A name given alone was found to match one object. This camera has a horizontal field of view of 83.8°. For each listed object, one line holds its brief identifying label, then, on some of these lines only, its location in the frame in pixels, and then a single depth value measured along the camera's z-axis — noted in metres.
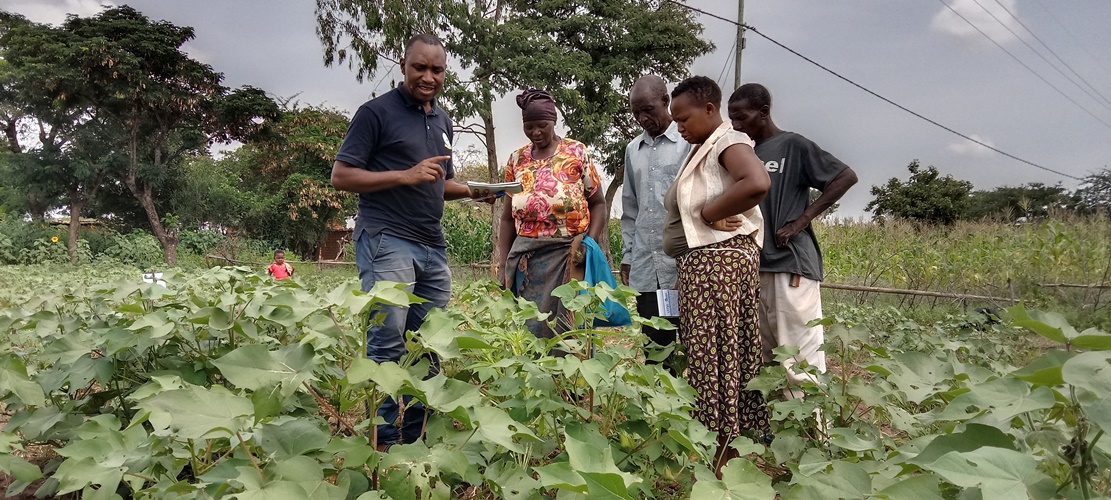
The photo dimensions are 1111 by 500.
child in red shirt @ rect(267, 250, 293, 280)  9.98
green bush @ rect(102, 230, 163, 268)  19.58
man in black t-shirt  2.41
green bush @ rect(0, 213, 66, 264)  16.80
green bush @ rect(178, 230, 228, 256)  23.31
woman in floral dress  2.82
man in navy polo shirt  2.26
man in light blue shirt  2.59
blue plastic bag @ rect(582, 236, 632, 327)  2.76
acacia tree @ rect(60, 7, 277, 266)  20.78
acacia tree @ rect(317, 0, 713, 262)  14.56
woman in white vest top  2.05
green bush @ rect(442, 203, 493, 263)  14.34
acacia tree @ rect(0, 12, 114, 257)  20.48
